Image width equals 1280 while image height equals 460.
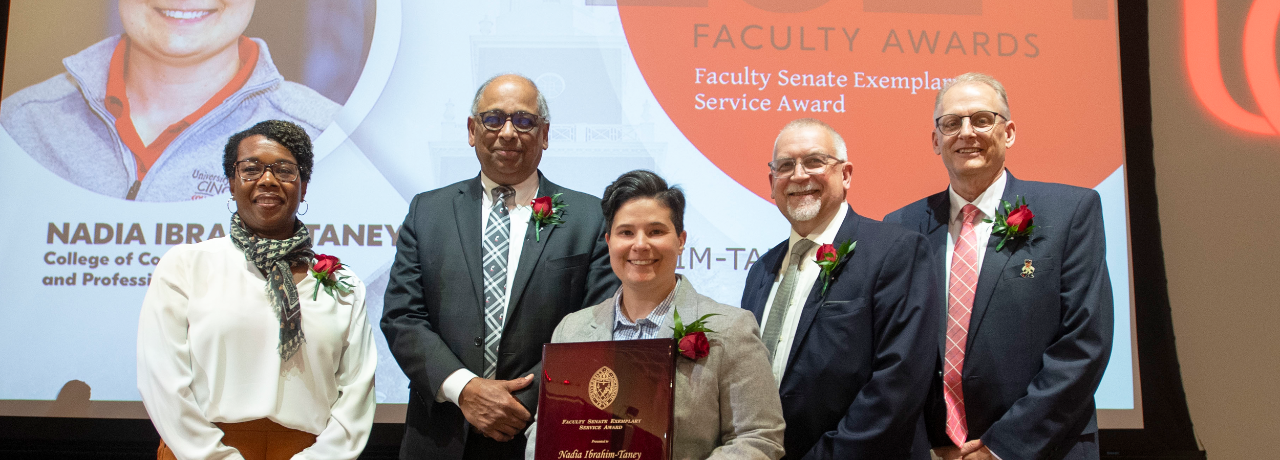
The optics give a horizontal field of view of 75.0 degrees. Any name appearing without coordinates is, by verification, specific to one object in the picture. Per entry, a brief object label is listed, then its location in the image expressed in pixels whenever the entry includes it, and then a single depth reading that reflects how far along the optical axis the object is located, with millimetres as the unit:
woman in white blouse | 2275
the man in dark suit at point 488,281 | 2611
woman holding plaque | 1972
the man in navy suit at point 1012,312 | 2434
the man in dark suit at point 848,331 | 2242
